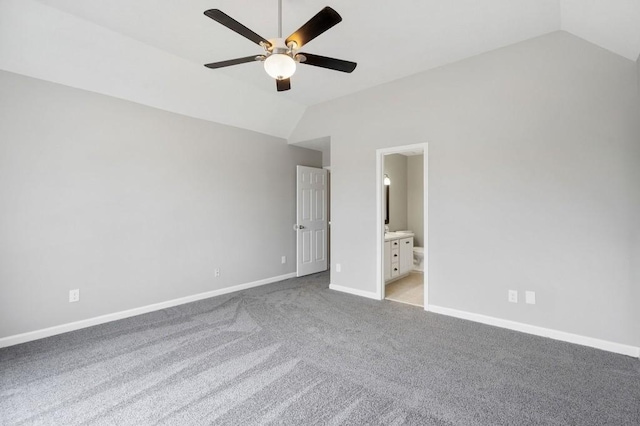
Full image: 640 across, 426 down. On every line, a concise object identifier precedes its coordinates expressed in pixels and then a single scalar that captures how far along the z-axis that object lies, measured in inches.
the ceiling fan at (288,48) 69.0
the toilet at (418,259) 224.9
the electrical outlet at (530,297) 114.9
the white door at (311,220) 210.4
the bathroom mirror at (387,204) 228.7
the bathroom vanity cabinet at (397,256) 184.2
